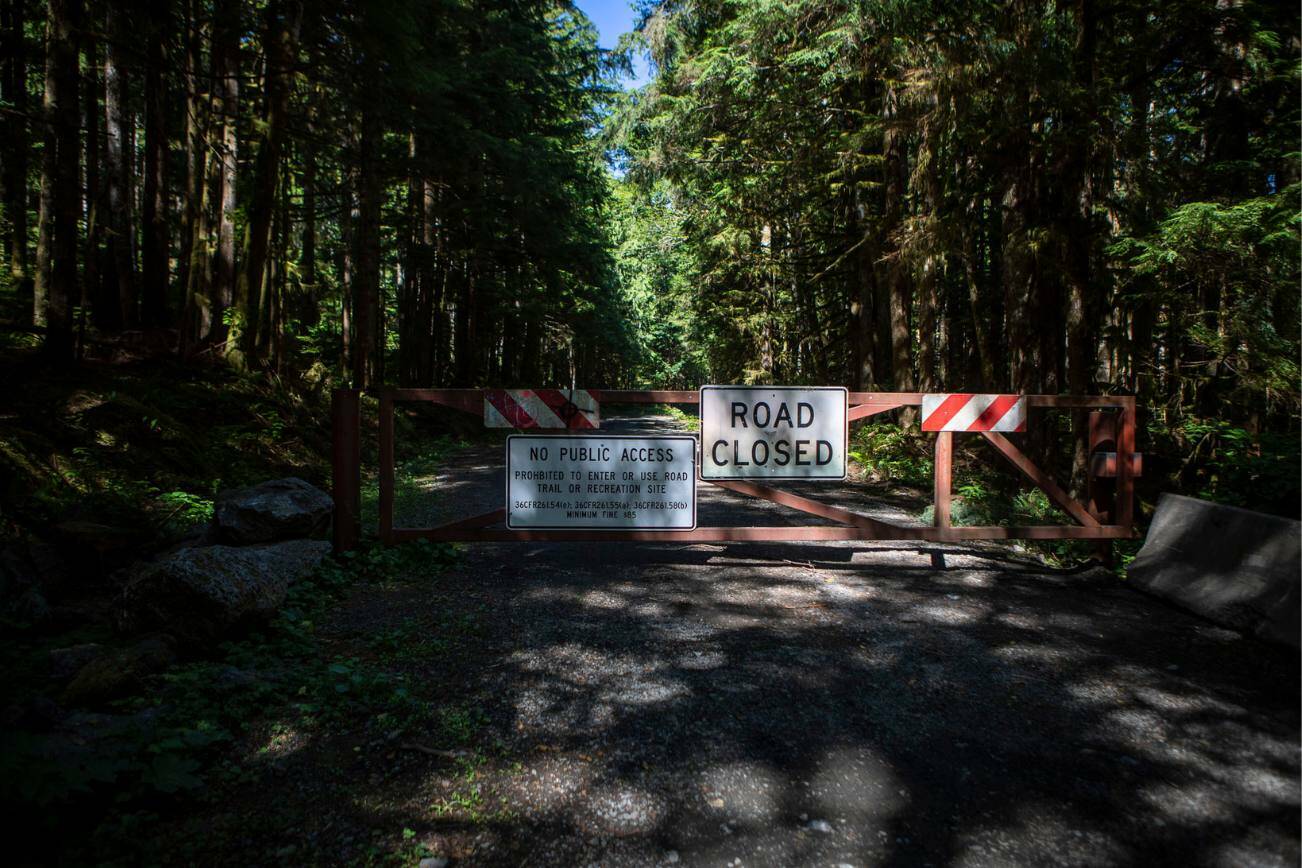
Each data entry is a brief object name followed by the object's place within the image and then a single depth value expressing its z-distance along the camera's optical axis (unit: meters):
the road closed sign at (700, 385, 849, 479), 5.89
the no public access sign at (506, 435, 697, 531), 5.84
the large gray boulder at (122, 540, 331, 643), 3.95
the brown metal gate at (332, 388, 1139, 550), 5.83
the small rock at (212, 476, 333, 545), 5.98
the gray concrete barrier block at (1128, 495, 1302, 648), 4.16
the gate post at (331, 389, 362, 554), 5.81
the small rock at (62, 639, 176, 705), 3.12
